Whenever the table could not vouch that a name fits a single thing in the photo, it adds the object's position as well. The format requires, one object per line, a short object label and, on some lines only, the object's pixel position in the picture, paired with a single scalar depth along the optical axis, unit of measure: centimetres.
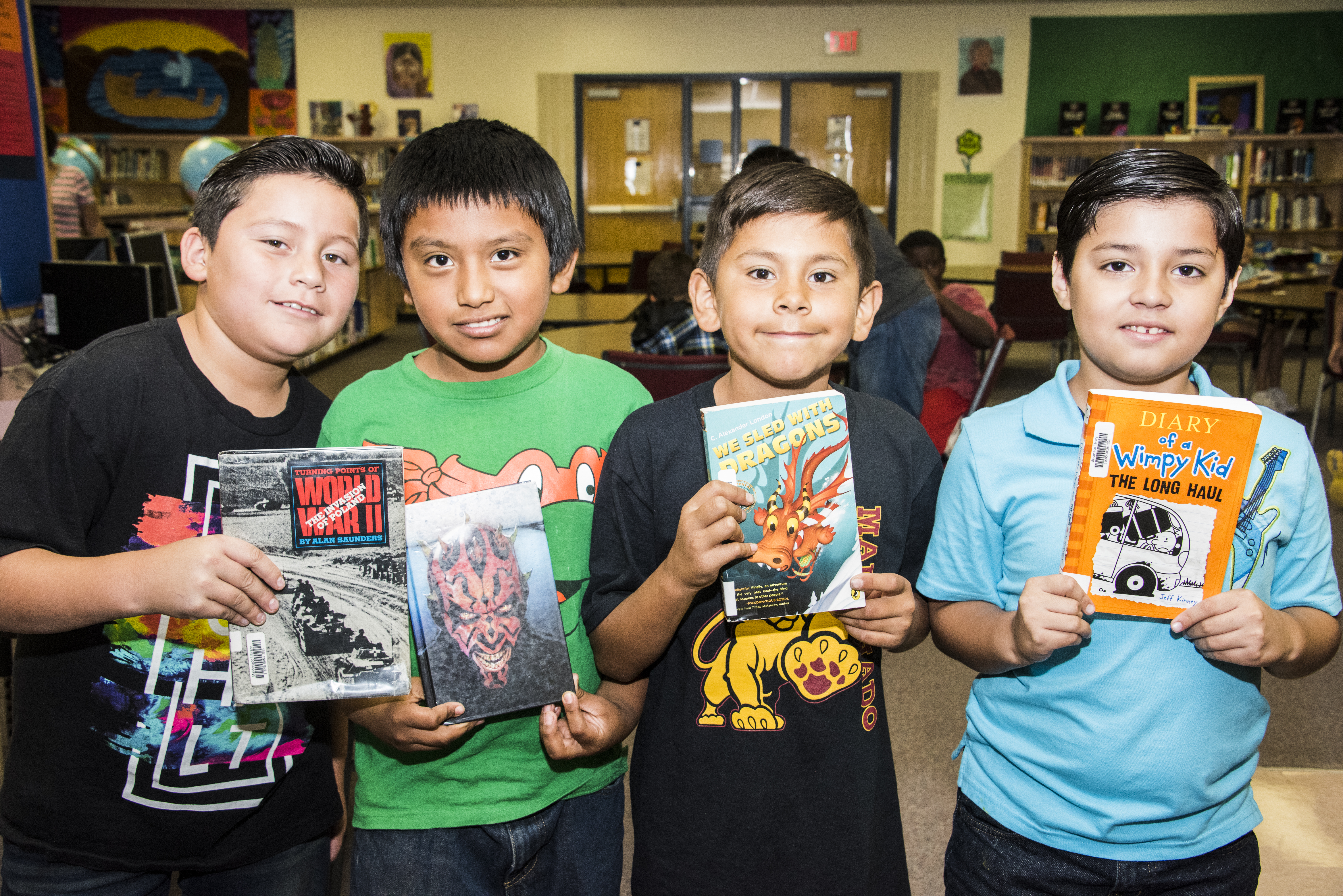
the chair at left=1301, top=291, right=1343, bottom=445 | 499
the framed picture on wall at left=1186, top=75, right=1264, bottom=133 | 959
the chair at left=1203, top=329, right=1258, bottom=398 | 602
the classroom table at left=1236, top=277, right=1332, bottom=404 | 532
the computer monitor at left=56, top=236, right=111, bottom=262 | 377
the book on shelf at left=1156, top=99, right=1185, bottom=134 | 970
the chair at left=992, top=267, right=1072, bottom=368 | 661
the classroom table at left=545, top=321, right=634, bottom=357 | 357
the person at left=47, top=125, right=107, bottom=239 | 482
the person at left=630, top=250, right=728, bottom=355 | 314
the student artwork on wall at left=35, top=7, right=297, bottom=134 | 997
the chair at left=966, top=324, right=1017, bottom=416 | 327
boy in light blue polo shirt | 98
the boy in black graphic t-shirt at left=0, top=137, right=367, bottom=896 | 102
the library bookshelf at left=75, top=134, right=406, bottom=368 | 942
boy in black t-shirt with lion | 104
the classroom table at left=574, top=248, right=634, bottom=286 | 836
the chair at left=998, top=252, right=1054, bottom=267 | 807
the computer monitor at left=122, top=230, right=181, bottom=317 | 352
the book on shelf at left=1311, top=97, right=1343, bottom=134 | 938
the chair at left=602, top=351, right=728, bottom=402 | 250
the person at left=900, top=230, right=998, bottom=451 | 406
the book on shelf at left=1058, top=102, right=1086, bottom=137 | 980
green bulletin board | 956
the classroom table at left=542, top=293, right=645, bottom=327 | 447
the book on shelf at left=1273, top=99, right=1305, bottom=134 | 948
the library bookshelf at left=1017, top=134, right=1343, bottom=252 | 948
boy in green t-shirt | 106
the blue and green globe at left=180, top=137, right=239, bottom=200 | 630
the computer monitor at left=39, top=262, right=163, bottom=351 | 321
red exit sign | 995
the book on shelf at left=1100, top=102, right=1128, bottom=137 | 971
